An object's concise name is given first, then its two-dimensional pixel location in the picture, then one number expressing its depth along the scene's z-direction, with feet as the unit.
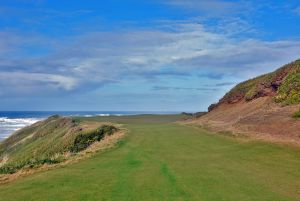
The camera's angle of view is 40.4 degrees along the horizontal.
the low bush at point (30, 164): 70.44
